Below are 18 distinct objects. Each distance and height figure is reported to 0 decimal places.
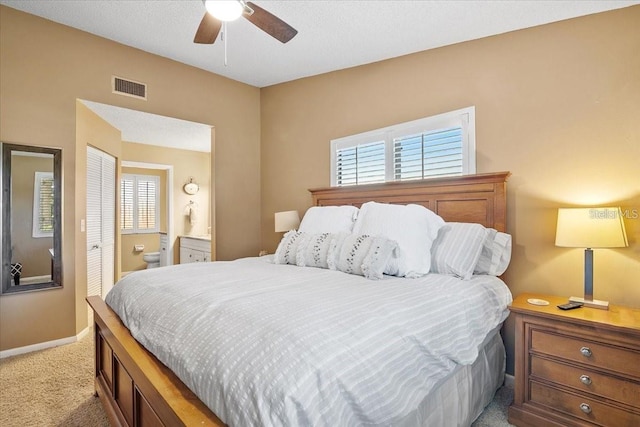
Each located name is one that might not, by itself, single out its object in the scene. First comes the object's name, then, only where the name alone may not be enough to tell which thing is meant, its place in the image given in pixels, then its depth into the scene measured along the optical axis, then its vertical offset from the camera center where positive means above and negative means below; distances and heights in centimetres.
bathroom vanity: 483 -62
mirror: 280 -8
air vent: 329 +125
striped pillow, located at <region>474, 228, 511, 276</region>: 228 -31
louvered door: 370 -14
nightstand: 161 -82
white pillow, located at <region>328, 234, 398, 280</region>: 203 -29
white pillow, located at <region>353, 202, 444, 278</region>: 212 -14
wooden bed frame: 116 -65
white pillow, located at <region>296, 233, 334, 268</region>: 235 -29
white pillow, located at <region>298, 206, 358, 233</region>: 278 -8
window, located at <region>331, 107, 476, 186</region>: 269 +55
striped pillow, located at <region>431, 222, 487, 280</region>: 213 -26
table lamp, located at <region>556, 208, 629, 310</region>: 183 -12
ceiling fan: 177 +112
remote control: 187 -55
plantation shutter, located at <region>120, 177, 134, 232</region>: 607 +10
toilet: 603 -90
